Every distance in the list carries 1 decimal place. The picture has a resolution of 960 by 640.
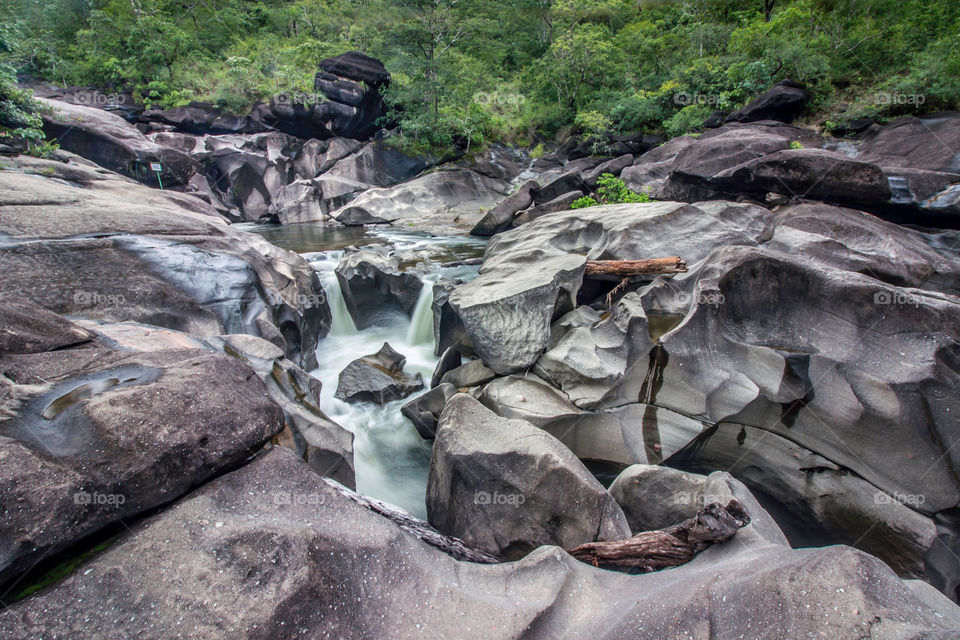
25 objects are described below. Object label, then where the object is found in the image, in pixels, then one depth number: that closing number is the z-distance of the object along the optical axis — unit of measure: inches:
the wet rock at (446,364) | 254.7
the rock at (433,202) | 721.6
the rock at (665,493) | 131.6
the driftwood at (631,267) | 234.5
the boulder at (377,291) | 341.7
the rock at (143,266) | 177.5
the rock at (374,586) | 66.2
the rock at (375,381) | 245.4
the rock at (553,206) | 486.3
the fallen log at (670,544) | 101.6
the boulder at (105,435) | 74.1
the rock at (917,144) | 331.0
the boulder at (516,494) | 126.3
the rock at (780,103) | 500.1
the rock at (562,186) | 572.4
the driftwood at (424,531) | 119.0
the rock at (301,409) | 151.2
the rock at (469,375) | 228.2
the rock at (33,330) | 107.4
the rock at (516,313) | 220.4
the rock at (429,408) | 216.5
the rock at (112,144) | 629.3
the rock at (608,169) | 584.9
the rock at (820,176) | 279.0
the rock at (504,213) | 549.3
